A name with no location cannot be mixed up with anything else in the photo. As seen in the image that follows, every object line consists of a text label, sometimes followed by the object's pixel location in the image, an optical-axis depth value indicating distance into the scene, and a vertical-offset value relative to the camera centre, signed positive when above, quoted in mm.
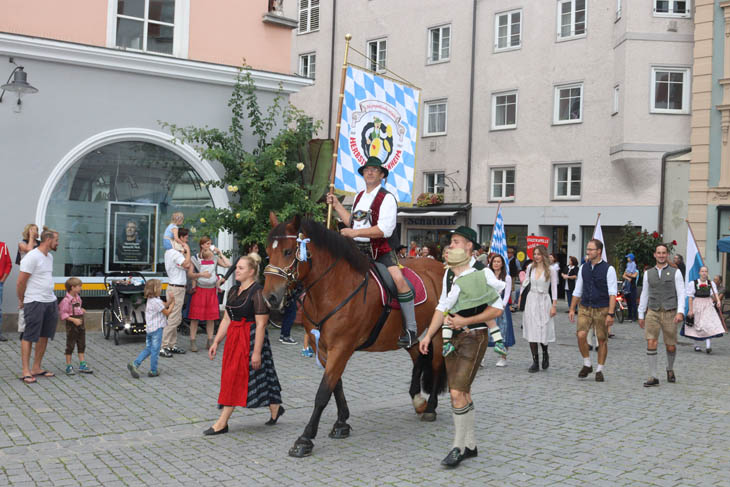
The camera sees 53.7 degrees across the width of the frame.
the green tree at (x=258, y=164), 13625 +1499
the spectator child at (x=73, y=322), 9586 -1174
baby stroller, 12234 -1256
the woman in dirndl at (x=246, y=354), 6852 -1102
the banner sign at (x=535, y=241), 22141 +302
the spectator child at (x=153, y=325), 9500 -1184
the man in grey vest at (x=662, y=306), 10047 -707
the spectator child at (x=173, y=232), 12094 +84
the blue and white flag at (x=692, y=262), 13500 -102
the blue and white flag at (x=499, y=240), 12617 +160
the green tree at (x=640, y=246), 21095 +238
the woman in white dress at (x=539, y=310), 11023 -914
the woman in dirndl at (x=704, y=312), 13078 -1026
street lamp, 11859 +2416
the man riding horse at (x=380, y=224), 6973 +201
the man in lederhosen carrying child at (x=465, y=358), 5930 -920
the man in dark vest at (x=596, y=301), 10117 -686
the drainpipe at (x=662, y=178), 24298 +2616
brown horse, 6164 -486
